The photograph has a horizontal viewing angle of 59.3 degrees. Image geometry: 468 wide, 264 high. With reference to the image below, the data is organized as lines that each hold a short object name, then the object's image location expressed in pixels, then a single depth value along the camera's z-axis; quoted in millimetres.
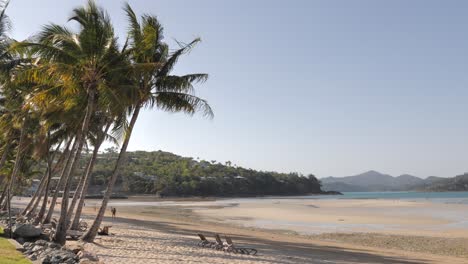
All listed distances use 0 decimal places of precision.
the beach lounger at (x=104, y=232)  17484
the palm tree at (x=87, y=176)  14812
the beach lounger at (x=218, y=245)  15805
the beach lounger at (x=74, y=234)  15242
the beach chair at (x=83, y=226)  20606
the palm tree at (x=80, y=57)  13242
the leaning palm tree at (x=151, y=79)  14617
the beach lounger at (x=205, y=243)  16517
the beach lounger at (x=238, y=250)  14992
